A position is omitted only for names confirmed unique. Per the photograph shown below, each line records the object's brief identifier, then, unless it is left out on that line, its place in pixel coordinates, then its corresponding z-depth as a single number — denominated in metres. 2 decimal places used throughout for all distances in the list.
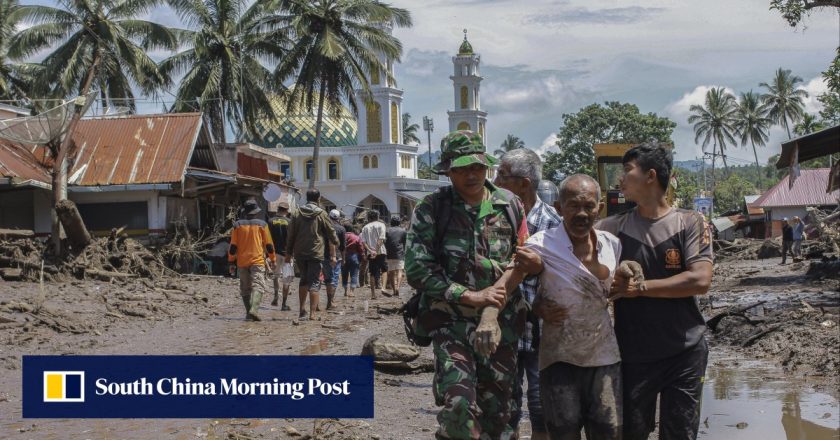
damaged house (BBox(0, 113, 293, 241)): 23.55
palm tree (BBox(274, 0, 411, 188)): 35.03
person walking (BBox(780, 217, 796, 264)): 29.45
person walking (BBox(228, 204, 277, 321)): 12.58
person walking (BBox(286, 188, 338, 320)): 12.66
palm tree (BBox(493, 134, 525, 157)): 103.38
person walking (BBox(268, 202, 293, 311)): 15.87
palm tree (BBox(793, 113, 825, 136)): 43.84
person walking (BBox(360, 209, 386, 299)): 18.80
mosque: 64.81
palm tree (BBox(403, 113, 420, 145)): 98.88
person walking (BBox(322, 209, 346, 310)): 13.75
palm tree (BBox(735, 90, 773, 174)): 81.06
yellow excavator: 25.86
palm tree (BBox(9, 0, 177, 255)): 32.66
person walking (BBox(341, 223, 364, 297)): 18.00
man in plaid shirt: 5.09
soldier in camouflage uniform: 4.43
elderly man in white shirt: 4.23
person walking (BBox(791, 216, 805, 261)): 29.12
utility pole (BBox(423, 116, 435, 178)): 87.25
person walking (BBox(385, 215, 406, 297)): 17.03
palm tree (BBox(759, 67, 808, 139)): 77.62
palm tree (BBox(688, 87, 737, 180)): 82.50
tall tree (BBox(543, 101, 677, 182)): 67.00
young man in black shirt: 4.20
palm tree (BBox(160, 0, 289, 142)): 34.53
